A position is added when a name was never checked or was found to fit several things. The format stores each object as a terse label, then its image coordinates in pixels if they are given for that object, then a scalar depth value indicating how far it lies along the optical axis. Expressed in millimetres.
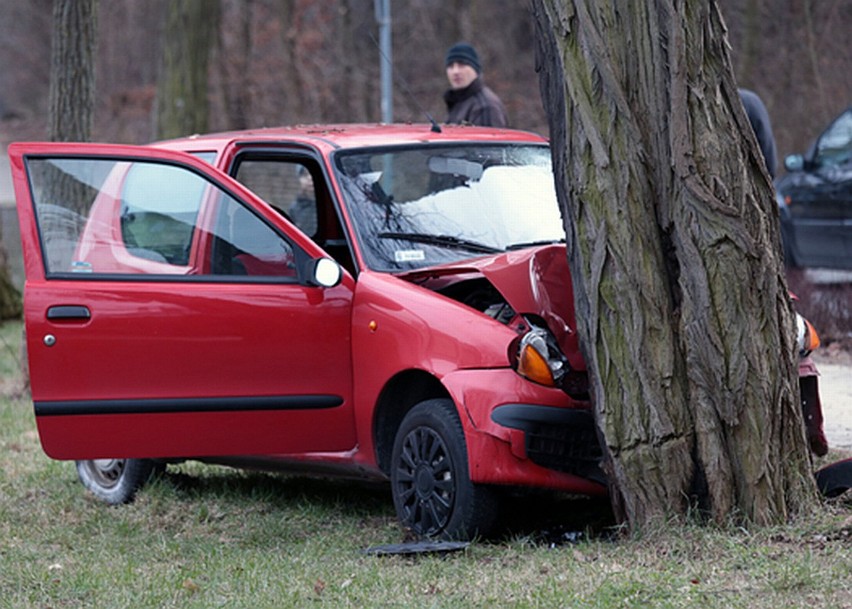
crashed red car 11484
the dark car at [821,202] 28719
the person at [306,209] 14984
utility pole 28019
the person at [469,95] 20578
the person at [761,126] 19406
